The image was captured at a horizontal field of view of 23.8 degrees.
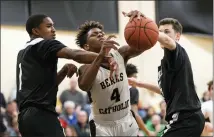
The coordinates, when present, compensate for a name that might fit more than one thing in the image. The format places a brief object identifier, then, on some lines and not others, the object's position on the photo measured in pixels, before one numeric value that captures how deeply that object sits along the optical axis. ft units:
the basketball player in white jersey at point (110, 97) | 19.03
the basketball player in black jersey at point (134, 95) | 24.07
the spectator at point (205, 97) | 39.03
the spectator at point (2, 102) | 34.27
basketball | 16.49
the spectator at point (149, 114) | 39.71
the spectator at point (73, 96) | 40.78
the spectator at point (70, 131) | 34.73
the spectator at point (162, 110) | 39.83
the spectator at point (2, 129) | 29.64
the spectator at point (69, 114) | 37.14
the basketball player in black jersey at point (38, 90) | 16.35
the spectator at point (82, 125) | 35.55
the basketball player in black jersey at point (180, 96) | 17.17
